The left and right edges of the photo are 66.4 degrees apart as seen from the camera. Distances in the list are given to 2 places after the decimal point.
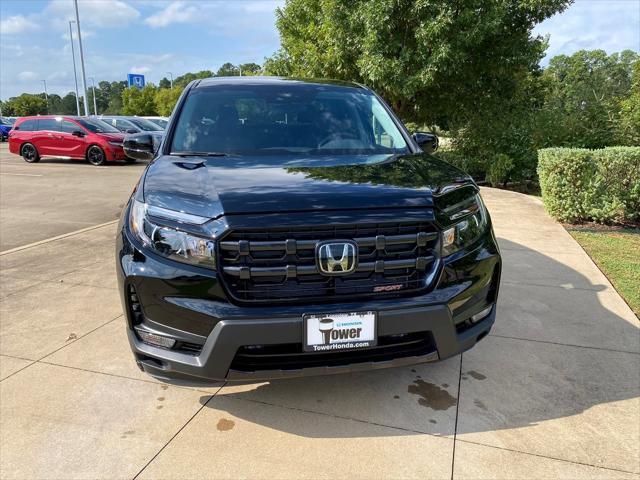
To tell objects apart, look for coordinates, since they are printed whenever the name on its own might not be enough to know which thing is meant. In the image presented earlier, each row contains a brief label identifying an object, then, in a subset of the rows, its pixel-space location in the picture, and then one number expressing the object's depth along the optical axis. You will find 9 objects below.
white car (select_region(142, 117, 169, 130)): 24.68
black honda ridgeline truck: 2.15
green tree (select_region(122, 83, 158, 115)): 58.50
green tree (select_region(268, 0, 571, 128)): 10.14
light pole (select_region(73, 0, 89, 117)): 33.28
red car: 16.34
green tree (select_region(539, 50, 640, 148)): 11.09
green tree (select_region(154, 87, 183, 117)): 56.22
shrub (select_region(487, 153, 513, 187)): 11.78
